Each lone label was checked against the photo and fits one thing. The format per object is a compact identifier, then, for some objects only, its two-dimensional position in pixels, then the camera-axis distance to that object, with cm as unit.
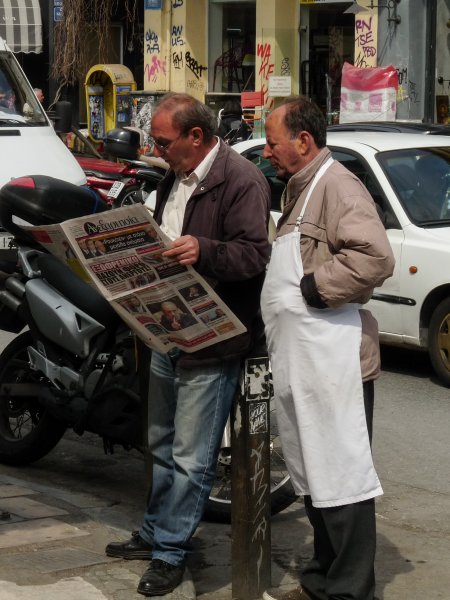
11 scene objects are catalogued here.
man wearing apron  588
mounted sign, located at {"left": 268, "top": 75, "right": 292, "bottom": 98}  2761
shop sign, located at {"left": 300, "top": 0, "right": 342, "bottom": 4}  2876
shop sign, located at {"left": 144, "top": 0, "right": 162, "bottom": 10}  3194
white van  1552
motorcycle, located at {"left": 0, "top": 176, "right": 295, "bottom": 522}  831
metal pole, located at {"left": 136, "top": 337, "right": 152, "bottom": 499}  728
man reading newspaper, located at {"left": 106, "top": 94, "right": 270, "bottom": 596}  639
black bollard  653
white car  1208
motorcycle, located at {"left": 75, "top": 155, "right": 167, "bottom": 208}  1840
